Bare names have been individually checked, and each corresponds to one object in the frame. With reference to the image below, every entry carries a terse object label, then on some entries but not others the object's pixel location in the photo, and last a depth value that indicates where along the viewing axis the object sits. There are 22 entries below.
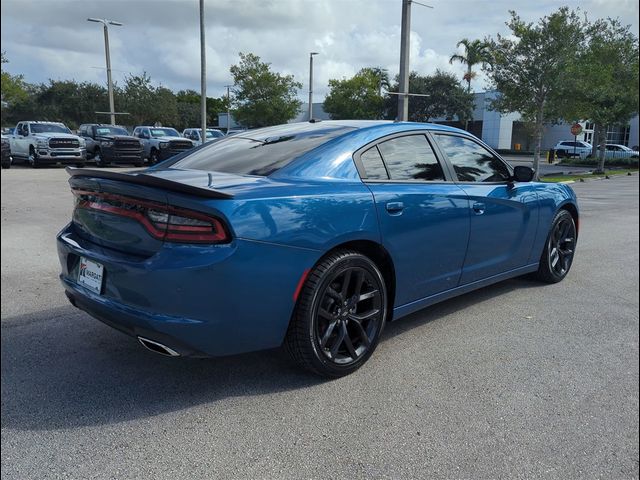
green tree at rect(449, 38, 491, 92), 20.97
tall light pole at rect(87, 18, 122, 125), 28.90
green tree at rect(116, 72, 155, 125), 41.69
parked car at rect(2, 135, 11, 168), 20.62
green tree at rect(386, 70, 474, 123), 52.34
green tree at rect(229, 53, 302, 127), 36.00
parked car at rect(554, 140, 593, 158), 41.12
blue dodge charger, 2.63
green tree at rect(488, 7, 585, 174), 19.11
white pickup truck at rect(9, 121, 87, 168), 20.86
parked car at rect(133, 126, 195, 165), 22.88
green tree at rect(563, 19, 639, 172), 19.11
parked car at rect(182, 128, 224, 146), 29.23
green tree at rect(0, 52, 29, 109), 36.95
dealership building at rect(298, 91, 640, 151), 54.62
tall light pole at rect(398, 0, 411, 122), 13.49
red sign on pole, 26.52
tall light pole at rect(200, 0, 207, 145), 20.58
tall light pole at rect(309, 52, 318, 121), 34.46
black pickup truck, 21.89
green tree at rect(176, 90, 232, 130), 59.75
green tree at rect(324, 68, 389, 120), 50.25
